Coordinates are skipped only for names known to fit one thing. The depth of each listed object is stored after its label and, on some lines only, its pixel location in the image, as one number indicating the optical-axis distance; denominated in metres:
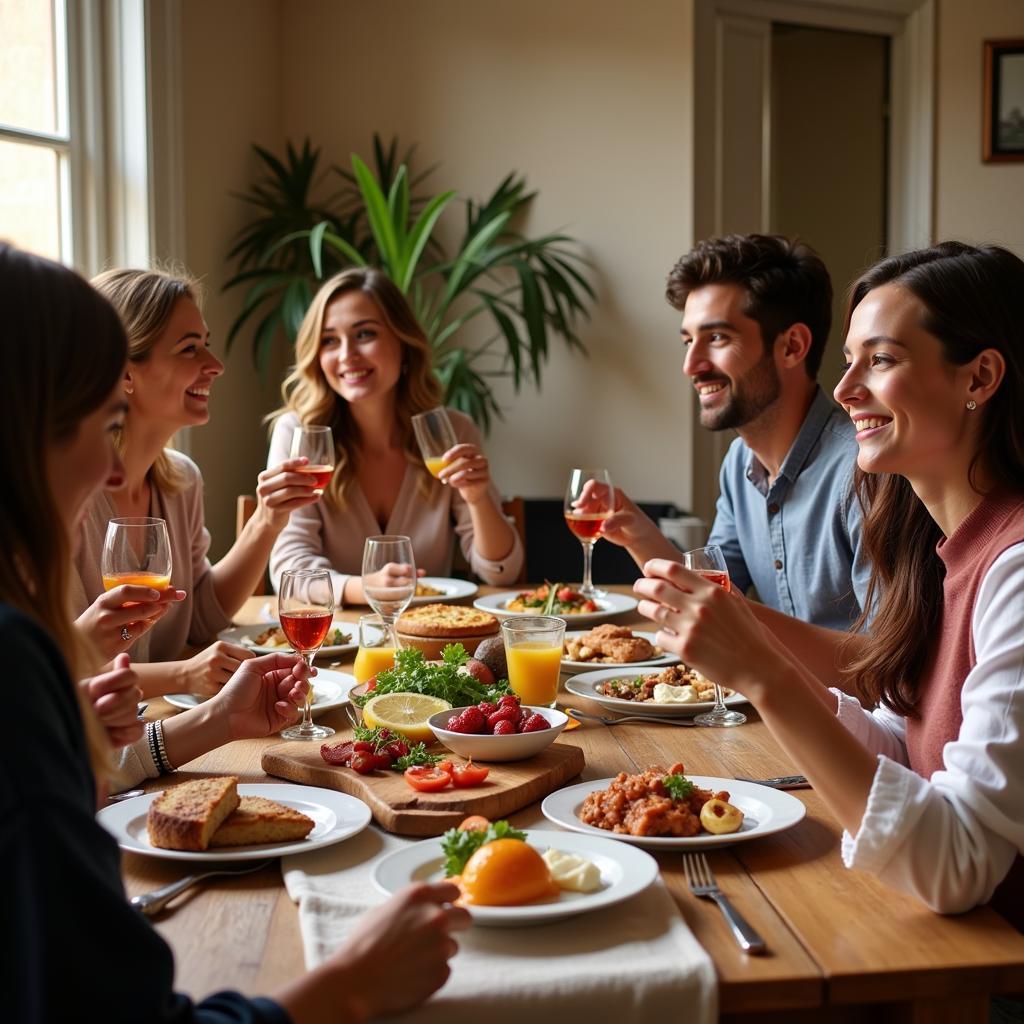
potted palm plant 4.37
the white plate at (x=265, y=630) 2.32
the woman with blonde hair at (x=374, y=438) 3.28
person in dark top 0.81
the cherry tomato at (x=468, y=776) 1.48
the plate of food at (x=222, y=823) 1.28
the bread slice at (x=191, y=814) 1.28
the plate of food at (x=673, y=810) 1.34
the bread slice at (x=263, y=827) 1.31
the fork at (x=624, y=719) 1.90
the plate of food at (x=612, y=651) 2.21
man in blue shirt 2.66
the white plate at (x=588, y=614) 2.62
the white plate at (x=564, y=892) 1.11
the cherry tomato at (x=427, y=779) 1.46
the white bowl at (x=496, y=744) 1.56
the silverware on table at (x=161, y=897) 1.17
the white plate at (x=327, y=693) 1.90
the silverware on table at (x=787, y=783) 1.56
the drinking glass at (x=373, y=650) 1.99
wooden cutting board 1.40
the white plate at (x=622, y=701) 1.89
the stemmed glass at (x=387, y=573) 2.05
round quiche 2.23
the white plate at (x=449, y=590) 2.81
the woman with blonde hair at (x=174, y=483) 2.38
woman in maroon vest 1.22
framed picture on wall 5.31
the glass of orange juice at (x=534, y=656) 1.86
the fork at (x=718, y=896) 1.09
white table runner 1.03
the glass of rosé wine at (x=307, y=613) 1.79
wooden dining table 1.05
